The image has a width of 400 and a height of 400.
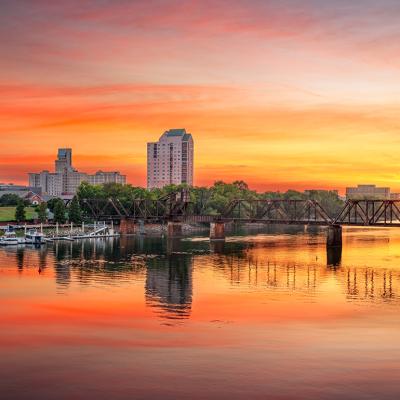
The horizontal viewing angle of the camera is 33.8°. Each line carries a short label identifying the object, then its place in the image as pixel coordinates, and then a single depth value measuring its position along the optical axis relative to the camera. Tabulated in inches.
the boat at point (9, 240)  6203.7
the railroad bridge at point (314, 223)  6467.5
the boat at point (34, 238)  6387.8
